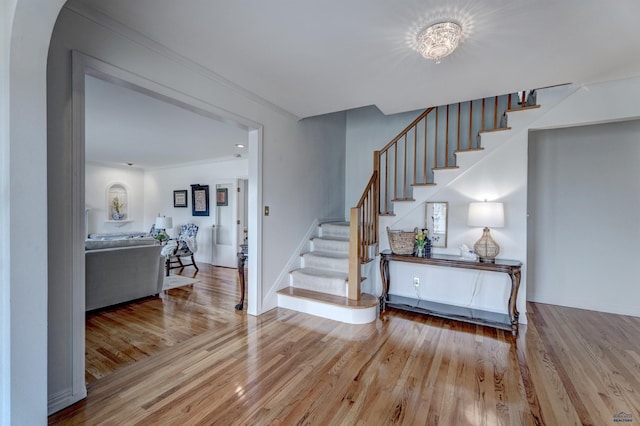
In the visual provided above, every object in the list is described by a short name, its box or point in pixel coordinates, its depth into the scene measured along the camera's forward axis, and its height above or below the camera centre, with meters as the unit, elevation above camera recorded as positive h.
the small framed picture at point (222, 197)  6.25 +0.29
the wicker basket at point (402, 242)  3.33 -0.38
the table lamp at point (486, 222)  2.87 -0.11
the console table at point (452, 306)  2.76 -1.07
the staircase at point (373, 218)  3.12 -0.09
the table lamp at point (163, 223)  6.09 -0.30
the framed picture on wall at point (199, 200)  6.52 +0.23
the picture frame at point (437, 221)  3.41 -0.13
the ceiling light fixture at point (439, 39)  1.81 +1.16
